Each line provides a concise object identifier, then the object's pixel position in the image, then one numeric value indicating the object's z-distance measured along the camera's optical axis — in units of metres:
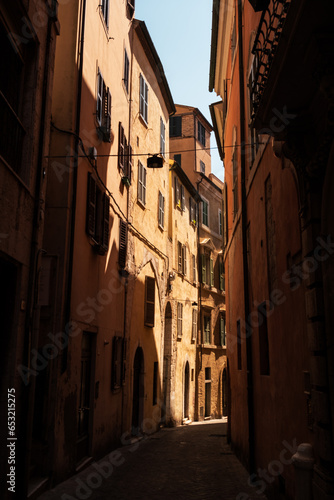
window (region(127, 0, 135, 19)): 15.59
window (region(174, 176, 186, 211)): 23.83
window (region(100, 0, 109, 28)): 12.17
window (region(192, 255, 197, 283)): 26.81
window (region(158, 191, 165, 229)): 19.88
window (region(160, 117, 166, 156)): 20.78
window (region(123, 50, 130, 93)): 14.83
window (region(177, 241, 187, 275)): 23.72
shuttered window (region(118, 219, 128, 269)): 13.70
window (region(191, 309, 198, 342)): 26.06
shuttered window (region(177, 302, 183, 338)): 23.12
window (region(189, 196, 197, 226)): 27.10
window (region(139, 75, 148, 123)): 17.16
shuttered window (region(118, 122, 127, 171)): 13.77
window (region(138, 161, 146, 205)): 16.44
